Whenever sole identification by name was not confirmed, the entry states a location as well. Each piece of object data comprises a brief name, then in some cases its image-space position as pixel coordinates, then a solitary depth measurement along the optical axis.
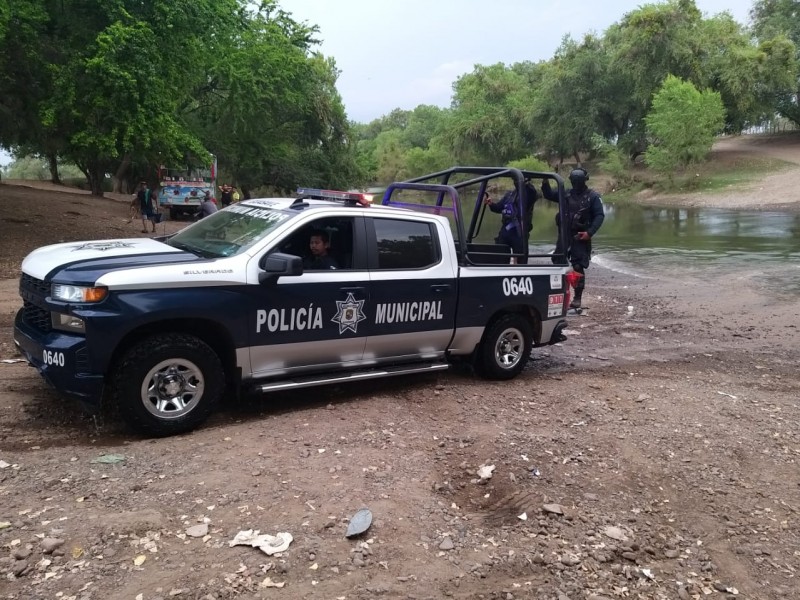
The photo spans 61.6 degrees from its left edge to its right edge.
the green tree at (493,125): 69.69
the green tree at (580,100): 60.66
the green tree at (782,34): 55.16
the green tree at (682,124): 45.88
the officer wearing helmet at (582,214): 9.38
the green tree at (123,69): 14.64
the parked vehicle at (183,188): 30.42
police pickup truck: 4.68
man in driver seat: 5.66
